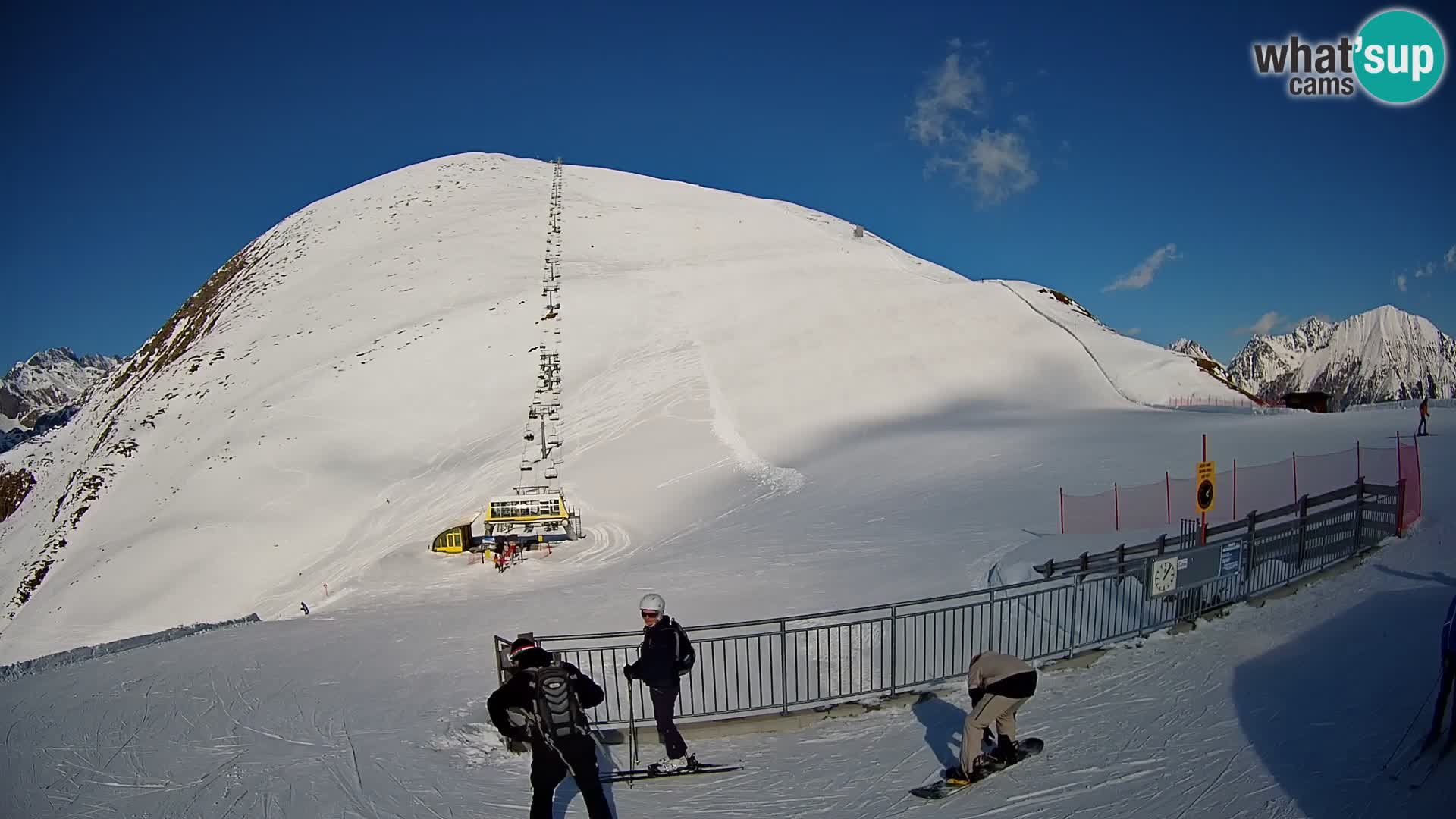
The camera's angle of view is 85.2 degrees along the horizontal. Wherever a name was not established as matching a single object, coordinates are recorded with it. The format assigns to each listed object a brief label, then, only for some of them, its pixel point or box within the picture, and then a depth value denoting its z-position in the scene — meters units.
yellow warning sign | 11.06
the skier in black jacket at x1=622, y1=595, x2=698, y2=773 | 7.07
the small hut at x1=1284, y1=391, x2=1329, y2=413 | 44.19
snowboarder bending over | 6.39
